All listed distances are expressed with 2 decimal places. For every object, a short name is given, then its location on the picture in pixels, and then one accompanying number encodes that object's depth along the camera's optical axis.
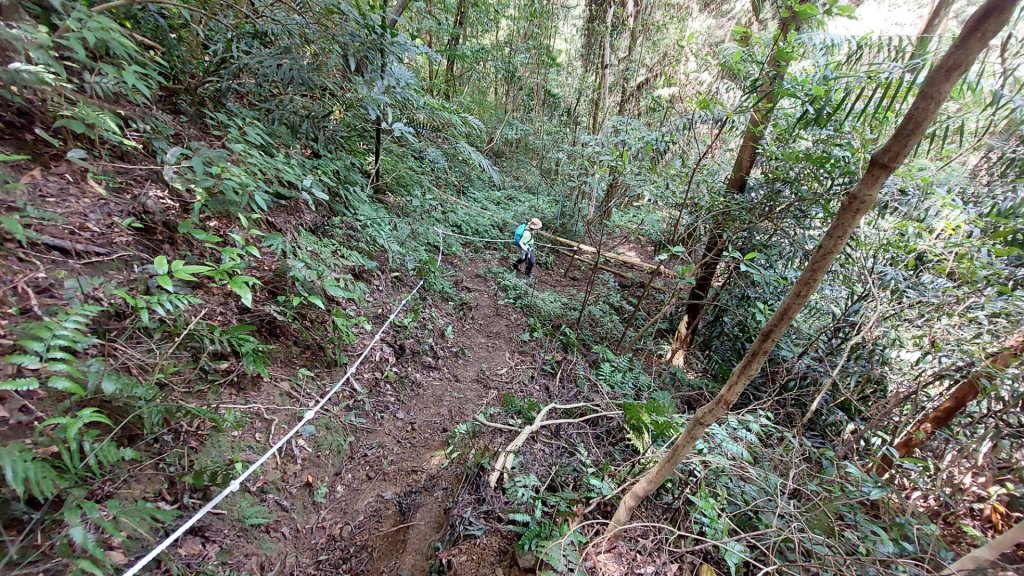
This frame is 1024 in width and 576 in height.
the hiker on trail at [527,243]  7.06
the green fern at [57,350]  1.63
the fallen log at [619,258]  7.40
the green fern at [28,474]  1.42
